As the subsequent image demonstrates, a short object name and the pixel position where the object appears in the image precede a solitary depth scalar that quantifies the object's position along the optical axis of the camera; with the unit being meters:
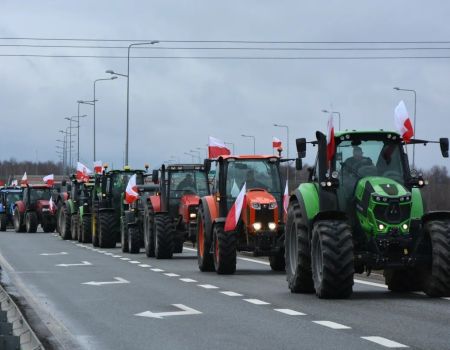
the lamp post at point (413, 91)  65.82
